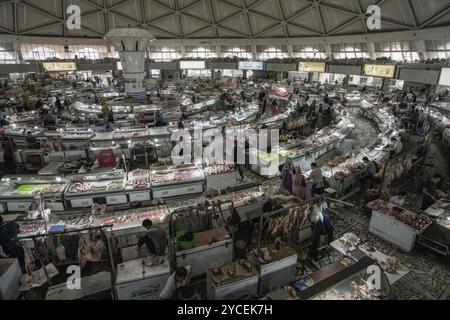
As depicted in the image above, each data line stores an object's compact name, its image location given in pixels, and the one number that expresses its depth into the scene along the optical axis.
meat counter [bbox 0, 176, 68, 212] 9.25
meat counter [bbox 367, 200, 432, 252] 7.60
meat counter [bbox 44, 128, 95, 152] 13.70
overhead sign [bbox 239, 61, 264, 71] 41.62
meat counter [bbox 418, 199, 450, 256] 7.44
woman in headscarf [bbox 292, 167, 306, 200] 9.12
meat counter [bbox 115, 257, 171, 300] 5.71
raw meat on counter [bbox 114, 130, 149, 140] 13.97
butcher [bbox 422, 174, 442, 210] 8.99
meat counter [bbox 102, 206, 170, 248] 7.44
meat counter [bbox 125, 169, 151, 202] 9.76
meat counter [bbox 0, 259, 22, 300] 5.82
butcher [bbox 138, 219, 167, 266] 6.04
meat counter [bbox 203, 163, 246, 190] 10.67
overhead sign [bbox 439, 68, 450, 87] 18.94
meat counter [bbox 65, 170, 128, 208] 9.45
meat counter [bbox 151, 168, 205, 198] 10.10
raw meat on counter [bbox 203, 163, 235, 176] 10.80
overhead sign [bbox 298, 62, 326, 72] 33.38
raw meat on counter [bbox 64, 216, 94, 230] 7.58
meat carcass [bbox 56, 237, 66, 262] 6.90
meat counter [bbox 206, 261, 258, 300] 5.57
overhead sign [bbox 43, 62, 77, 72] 36.56
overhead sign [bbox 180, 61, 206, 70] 44.33
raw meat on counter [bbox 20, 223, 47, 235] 7.38
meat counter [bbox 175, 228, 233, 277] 6.43
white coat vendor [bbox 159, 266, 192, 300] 5.43
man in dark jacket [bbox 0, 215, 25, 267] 6.43
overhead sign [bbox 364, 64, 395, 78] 24.70
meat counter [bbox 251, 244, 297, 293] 6.07
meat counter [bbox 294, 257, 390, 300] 5.01
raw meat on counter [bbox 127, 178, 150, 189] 9.87
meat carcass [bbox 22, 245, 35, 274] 6.40
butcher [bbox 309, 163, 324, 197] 9.38
